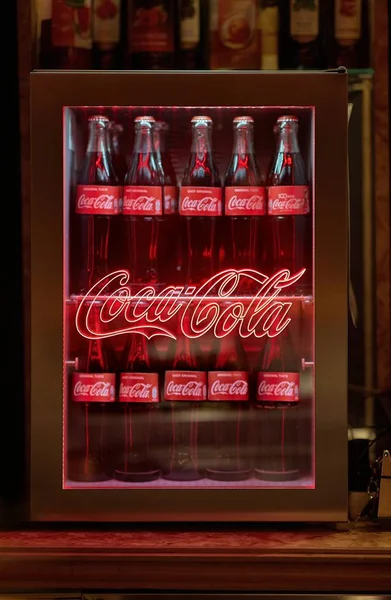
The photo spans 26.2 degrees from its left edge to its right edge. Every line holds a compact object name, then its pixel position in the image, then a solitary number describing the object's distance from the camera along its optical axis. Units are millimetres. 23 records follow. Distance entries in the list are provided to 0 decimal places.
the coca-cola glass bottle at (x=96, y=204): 1754
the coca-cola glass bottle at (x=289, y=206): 1740
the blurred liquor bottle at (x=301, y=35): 2092
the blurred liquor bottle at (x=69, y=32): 2078
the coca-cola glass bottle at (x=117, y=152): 1863
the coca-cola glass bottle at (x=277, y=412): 1763
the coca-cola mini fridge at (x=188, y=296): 1703
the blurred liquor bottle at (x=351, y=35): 2094
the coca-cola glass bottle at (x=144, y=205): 1756
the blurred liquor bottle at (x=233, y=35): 2078
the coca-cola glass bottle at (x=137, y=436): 1796
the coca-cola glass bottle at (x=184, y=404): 1771
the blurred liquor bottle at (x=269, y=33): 2096
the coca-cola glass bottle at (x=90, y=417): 1766
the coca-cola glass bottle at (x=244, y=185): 1811
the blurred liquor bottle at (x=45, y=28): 2084
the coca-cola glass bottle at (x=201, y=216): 1803
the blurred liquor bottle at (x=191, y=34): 2098
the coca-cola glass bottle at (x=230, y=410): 1773
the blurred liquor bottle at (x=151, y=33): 2092
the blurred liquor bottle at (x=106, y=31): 2107
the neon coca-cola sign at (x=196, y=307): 1752
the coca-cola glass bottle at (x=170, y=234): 1805
